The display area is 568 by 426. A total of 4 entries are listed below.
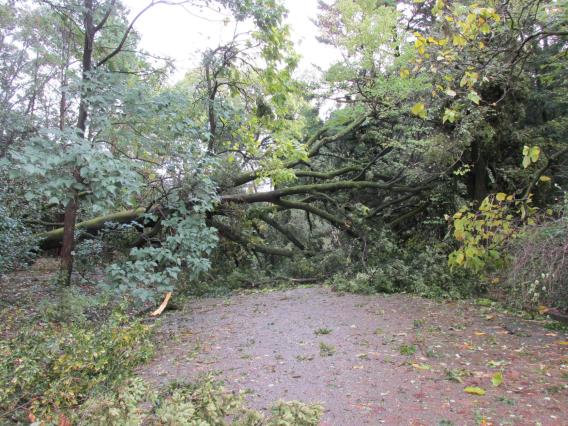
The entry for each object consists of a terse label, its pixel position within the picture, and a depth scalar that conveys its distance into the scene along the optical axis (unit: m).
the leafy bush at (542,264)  4.45
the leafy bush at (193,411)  1.72
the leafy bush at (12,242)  6.80
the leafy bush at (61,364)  2.96
